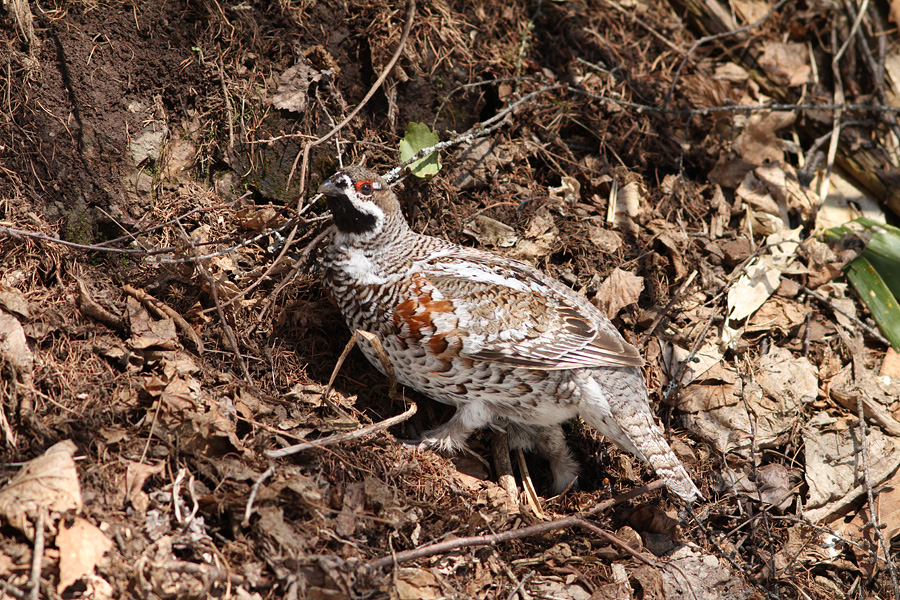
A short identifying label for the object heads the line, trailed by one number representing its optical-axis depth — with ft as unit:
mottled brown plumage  29.01
